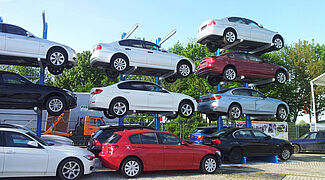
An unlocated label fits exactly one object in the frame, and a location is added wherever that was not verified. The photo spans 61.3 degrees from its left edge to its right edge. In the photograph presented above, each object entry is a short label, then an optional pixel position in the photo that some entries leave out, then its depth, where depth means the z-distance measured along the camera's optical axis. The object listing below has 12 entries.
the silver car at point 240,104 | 11.82
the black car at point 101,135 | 9.34
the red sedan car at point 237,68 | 12.44
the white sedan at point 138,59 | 10.83
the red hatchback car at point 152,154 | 7.59
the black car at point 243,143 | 10.73
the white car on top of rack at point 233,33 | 12.73
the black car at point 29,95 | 8.87
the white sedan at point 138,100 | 9.94
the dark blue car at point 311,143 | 15.70
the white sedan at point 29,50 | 9.27
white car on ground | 6.50
